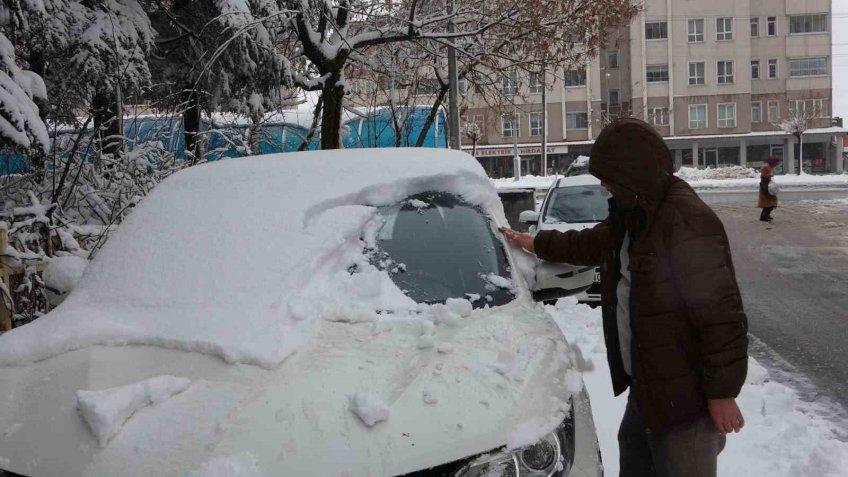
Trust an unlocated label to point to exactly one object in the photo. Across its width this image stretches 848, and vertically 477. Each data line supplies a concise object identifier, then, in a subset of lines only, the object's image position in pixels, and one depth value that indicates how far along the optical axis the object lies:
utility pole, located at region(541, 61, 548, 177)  37.11
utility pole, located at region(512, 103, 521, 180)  43.27
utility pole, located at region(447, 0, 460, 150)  12.70
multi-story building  50.69
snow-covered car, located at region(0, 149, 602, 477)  2.02
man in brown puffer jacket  2.19
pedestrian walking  17.98
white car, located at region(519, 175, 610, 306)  9.41
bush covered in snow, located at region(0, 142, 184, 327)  5.16
